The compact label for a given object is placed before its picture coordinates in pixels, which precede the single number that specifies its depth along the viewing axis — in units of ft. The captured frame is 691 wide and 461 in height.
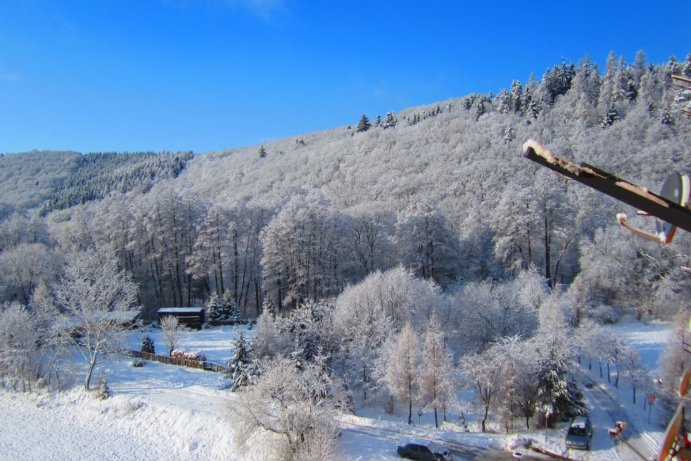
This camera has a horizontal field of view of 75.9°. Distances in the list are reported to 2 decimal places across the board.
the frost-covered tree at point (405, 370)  87.15
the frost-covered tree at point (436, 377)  84.07
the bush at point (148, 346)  118.62
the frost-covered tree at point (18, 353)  106.42
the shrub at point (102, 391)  96.68
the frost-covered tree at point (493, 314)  107.76
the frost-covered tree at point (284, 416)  68.70
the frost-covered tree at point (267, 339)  95.66
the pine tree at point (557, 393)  79.87
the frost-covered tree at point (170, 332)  116.26
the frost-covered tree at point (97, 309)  105.19
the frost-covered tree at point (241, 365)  89.66
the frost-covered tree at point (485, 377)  83.35
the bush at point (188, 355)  109.91
